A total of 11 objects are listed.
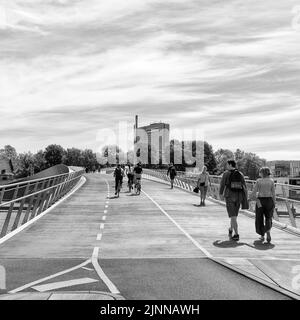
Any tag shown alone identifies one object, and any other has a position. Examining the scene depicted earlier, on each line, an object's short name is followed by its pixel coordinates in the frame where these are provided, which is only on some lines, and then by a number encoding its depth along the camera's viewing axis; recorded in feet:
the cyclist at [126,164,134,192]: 117.47
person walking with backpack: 44.62
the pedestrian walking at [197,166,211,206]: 81.46
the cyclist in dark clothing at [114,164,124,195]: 103.06
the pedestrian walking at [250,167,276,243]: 42.83
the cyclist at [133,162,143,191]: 108.62
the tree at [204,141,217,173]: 584.48
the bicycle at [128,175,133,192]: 117.29
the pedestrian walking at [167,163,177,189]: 129.59
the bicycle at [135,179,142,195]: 110.01
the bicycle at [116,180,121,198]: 102.98
